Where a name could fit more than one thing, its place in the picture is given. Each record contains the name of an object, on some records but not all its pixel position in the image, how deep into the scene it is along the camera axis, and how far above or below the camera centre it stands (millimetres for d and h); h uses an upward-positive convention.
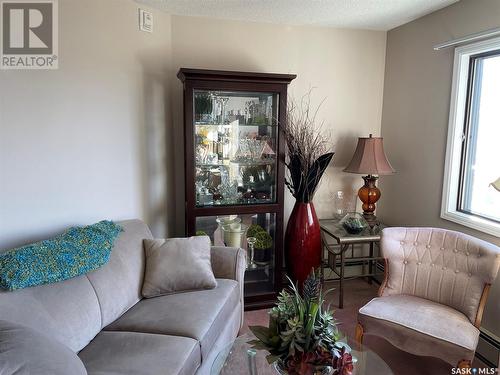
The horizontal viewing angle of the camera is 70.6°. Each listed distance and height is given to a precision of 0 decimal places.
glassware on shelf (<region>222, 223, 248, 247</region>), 3014 -722
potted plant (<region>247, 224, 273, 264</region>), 3080 -752
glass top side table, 2893 -822
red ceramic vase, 2904 -745
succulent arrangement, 1370 -747
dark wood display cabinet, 2738 -167
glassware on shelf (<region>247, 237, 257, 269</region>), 3125 -948
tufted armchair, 1893 -870
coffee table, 1584 -983
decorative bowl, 2941 -603
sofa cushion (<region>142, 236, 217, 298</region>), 2227 -769
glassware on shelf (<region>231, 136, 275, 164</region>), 2969 -12
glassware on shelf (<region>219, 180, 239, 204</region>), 2941 -361
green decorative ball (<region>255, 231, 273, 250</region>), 3077 -778
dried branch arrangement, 2846 -83
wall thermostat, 2674 +962
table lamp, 2979 -125
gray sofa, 1499 -914
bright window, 2410 +99
